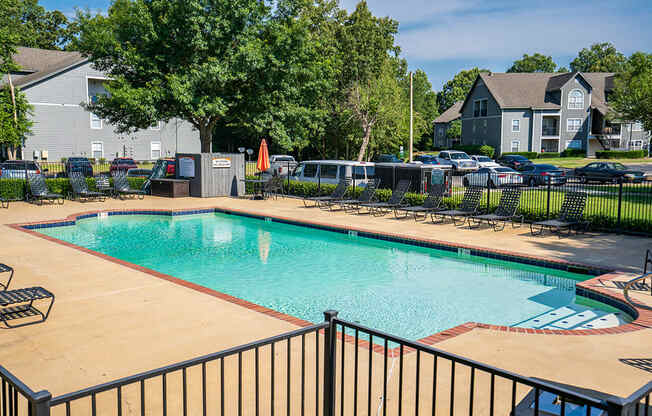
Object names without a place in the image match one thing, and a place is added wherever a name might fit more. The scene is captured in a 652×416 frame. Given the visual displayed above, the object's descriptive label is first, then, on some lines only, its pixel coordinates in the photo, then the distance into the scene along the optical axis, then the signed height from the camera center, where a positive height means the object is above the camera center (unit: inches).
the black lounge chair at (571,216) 557.6 -58.8
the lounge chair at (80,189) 852.0 -49.1
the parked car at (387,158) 1676.9 +3.0
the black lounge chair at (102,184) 908.6 -43.6
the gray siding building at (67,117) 1633.9 +126.4
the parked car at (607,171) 1156.5 -24.7
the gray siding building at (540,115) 2166.6 +178.5
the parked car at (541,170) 1127.6 -24.6
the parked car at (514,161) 1611.2 -4.6
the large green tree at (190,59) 965.8 +181.8
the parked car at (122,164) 1312.7 -15.4
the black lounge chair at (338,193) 788.6 -50.0
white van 834.8 -20.8
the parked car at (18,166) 976.3 -16.4
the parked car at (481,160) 1401.1 -1.8
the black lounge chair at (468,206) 641.0 -55.5
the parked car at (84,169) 1033.8 -22.5
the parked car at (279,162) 1060.2 -8.7
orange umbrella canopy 946.2 -0.9
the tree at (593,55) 3922.7 +759.6
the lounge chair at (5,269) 320.2 -65.4
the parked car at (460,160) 1459.2 -2.0
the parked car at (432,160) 1502.7 -2.2
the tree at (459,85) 3464.6 +481.1
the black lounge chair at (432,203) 681.0 -54.8
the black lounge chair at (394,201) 718.5 -56.4
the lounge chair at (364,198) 753.0 -54.5
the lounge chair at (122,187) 902.5 -48.6
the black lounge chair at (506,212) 604.7 -59.4
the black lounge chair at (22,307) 273.0 -78.8
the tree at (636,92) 1463.7 +189.9
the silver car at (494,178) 995.8 -35.8
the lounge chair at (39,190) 805.1 -48.7
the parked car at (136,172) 1175.0 -30.7
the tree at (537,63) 3745.1 +664.4
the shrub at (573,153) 2191.2 +27.4
